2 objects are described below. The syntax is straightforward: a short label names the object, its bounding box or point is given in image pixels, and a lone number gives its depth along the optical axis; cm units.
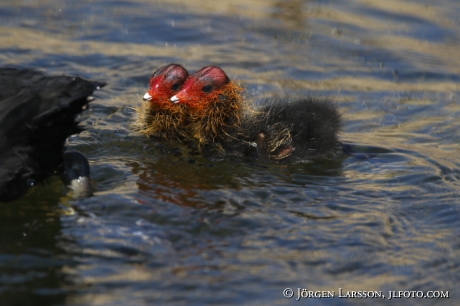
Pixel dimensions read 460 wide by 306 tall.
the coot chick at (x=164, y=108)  1312
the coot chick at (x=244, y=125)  1285
